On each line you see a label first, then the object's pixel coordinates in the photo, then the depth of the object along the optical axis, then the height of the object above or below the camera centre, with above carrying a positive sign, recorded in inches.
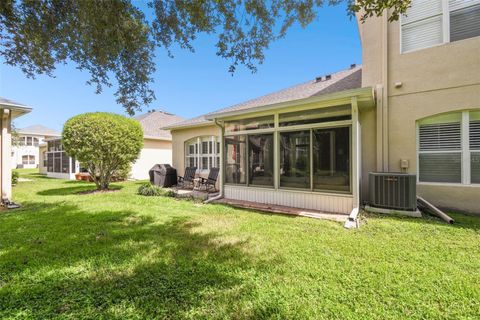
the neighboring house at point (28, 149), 1604.3 +91.2
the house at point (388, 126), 239.1 +41.4
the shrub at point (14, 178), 504.4 -39.2
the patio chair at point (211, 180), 399.0 -36.0
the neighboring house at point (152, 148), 648.4 +40.3
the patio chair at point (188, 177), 450.0 -32.7
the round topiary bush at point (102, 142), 394.0 +35.7
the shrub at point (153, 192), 369.7 -51.9
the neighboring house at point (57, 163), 682.2 -6.0
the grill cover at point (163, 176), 465.7 -31.6
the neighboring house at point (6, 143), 296.8 +24.5
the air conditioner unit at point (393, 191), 229.8 -32.1
